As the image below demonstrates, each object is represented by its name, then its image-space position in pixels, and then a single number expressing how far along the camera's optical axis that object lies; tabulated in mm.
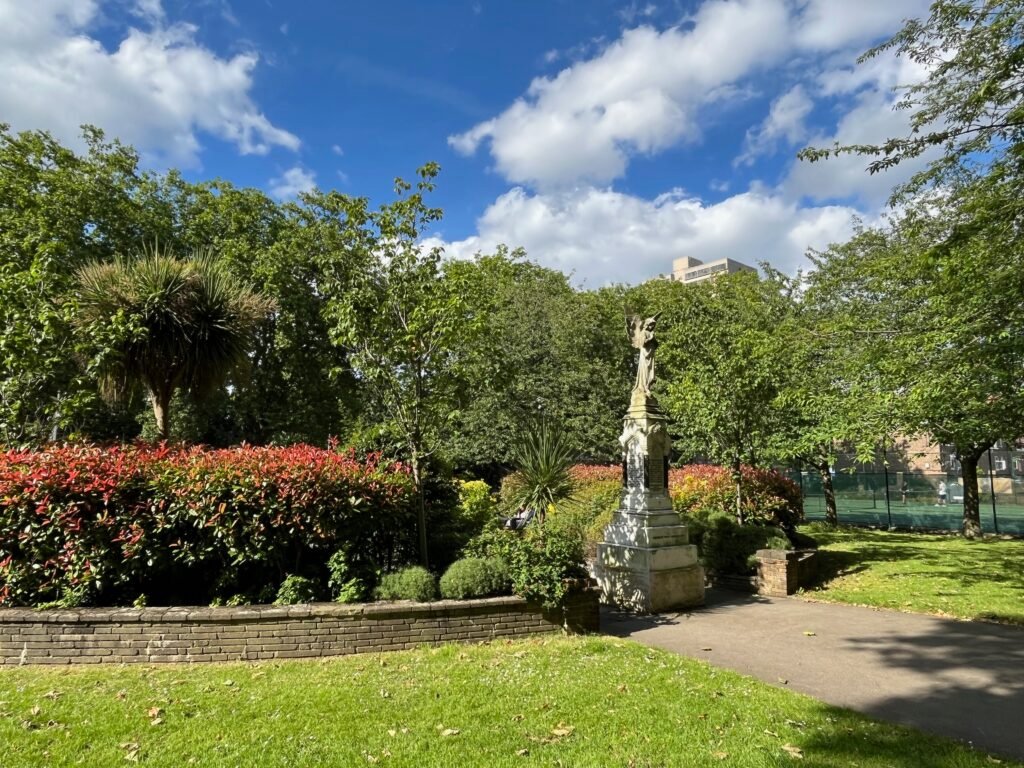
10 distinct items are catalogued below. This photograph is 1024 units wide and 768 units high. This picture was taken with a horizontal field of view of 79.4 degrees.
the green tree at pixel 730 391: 11219
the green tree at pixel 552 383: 21266
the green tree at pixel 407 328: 7086
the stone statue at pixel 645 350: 9227
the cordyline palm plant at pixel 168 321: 8711
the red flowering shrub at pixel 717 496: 12602
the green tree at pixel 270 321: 18031
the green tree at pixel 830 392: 9258
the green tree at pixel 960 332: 7125
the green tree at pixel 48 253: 6602
